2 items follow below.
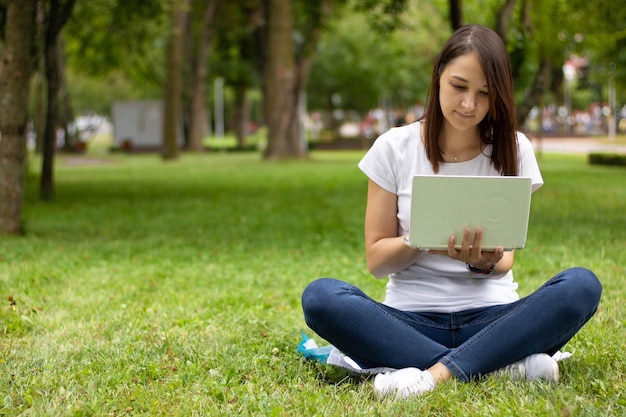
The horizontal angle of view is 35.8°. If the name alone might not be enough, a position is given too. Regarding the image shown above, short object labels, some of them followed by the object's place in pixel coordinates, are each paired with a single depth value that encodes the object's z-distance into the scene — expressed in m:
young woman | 3.78
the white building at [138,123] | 47.06
